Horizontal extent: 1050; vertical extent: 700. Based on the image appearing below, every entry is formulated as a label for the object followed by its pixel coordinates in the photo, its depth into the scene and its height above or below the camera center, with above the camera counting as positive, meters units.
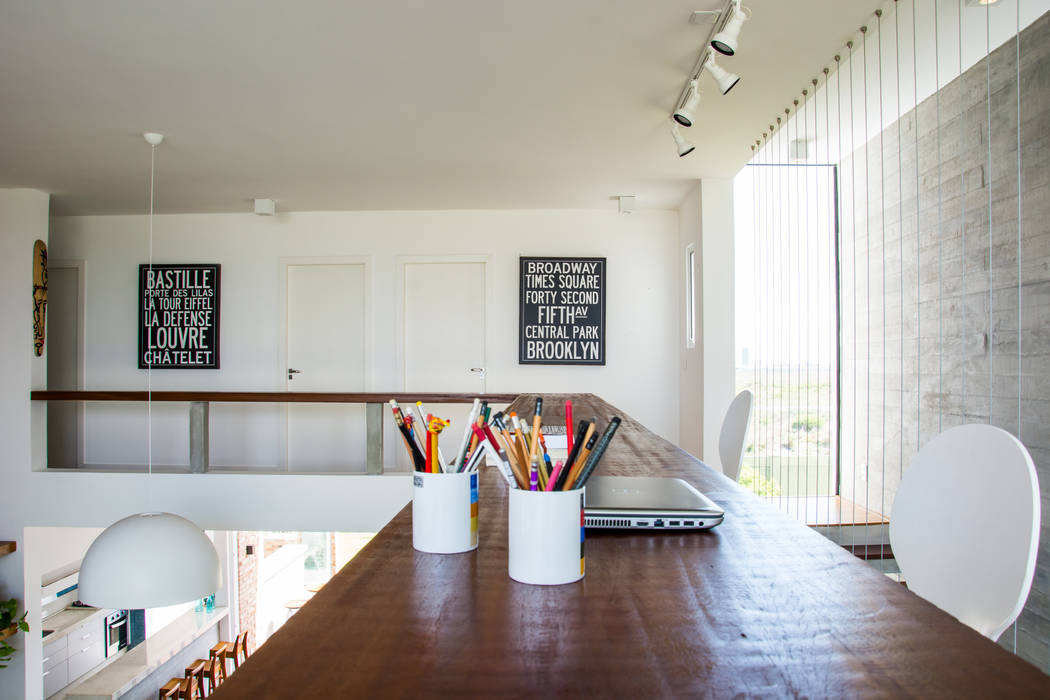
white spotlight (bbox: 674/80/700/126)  2.93 +1.12
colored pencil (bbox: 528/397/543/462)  0.72 -0.09
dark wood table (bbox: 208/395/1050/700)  0.48 -0.25
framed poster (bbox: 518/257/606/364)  5.39 +0.34
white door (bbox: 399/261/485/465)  5.50 +0.21
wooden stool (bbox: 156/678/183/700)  7.71 -4.05
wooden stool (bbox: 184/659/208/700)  8.01 -3.97
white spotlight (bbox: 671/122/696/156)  3.36 +1.08
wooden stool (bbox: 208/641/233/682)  8.01 -3.80
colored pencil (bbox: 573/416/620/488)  0.74 -0.12
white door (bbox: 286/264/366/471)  5.52 -0.06
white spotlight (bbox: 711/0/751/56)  2.19 +1.10
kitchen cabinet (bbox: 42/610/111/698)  6.30 -3.09
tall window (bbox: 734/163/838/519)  4.20 +0.14
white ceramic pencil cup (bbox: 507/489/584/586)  0.69 -0.20
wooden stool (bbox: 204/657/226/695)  7.77 -3.95
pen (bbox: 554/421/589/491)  0.73 -0.12
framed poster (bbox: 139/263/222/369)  5.61 +0.28
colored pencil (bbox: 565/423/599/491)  0.73 -0.12
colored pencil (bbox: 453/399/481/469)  0.87 -0.13
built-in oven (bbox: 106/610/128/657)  7.36 -3.21
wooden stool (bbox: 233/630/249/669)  8.41 -3.84
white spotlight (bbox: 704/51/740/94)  2.53 +1.09
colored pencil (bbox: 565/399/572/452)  0.81 -0.09
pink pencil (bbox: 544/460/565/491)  0.72 -0.14
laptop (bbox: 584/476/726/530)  0.89 -0.22
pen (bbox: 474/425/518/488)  0.77 -0.12
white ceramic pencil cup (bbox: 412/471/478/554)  0.80 -0.20
